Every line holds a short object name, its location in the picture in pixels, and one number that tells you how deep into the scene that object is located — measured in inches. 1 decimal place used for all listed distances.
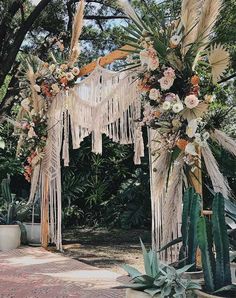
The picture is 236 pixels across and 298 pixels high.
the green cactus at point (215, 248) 106.5
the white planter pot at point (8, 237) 284.8
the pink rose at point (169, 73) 142.8
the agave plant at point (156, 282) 104.3
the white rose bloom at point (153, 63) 142.5
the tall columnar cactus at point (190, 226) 127.5
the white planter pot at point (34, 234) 307.4
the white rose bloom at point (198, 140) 143.3
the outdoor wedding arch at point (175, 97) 142.3
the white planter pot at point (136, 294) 106.8
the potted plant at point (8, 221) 285.3
